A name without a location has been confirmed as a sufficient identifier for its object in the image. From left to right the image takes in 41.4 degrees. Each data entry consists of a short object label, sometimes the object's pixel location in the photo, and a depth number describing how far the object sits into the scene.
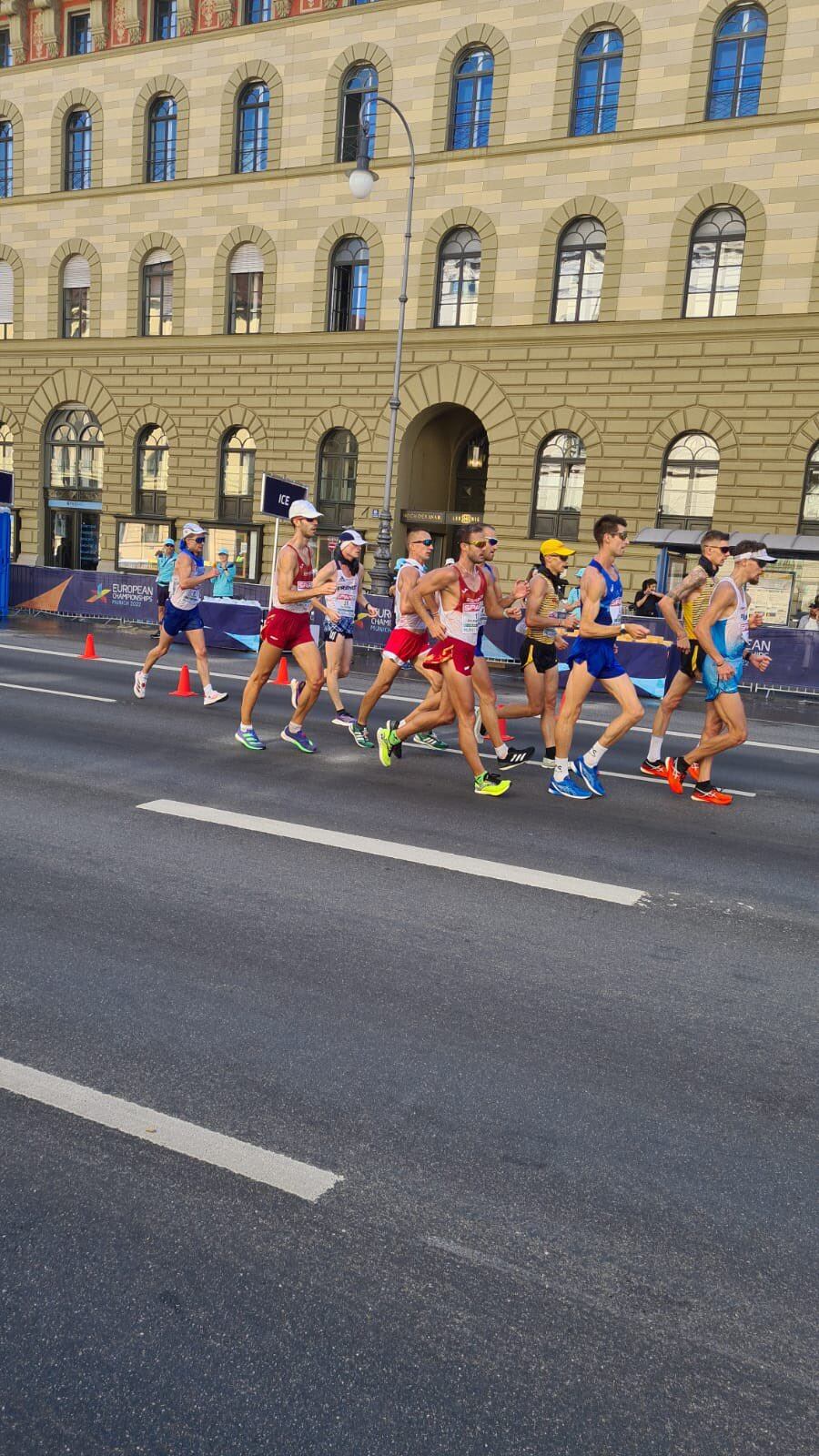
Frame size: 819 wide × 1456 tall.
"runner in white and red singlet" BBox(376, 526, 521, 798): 8.38
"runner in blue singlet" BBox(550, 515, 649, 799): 8.33
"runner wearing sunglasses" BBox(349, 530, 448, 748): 10.19
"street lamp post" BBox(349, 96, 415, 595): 25.31
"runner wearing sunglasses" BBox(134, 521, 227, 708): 11.70
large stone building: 23.91
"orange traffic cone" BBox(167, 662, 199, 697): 12.94
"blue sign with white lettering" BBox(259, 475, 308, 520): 20.62
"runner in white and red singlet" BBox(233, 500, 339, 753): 9.33
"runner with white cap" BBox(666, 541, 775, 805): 8.56
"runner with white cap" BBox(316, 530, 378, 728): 11.16
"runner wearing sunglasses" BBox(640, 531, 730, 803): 9.55
